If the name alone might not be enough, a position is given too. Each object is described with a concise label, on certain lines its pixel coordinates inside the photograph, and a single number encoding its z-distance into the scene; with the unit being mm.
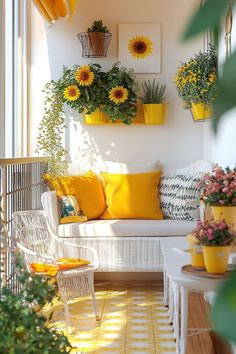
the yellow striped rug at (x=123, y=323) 4109
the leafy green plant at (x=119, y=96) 6156
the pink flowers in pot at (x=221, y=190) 3402
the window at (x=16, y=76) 5711
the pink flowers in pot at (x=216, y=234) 2979
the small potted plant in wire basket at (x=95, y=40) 6180
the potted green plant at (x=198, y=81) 5391
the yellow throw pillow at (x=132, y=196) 6000
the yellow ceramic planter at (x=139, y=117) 6371
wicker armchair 4469
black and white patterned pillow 5781
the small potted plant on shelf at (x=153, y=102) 6230
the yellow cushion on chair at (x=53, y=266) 4434
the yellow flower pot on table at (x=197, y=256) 3170
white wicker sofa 5527
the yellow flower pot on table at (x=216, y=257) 2979
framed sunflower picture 6344
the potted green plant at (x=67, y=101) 6148
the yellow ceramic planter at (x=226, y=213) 3406
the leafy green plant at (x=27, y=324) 1862
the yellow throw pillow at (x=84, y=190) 5934
